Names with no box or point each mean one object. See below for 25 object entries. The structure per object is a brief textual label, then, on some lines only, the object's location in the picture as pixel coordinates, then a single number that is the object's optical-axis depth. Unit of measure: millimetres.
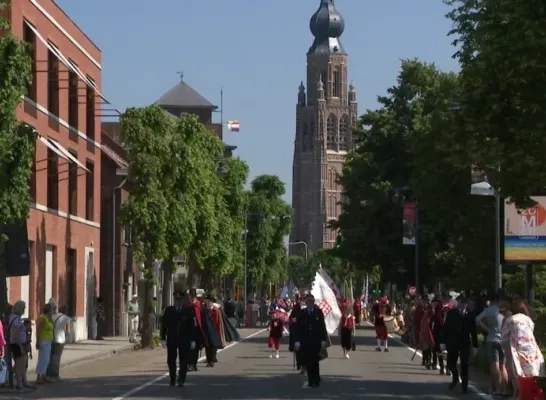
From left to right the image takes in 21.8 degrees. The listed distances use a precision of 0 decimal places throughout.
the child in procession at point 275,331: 39538
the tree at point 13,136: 23984
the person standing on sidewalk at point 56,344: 29500
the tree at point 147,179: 47594
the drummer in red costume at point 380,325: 44284
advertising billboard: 33125
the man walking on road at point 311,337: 26750
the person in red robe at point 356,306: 52453
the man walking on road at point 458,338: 26047
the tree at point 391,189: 63188
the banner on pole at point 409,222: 57750
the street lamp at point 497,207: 35966
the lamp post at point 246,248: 104375
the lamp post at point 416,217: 58844
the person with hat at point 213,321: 34281
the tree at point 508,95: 21984
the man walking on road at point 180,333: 26531
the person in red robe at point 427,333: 32688
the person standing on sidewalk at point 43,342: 28359
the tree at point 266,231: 111812
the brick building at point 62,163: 43281
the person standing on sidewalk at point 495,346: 24797
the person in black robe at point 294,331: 28469
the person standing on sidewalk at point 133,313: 58156
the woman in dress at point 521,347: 20828
